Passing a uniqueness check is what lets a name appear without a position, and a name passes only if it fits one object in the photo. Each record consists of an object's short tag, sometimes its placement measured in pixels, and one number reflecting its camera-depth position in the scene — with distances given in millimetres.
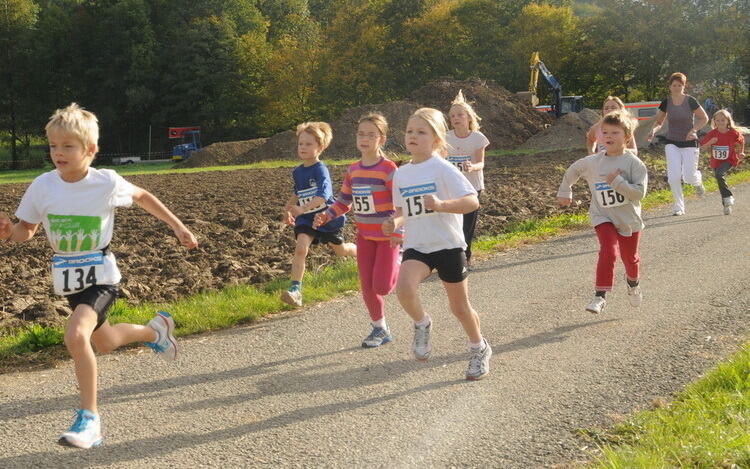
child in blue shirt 7527
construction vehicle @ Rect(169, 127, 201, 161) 56003
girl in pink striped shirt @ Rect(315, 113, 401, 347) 6465
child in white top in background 8852
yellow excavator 44812
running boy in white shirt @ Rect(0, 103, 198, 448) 4578
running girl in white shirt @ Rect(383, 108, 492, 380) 5512
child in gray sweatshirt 7215
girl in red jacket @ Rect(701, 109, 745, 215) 13783
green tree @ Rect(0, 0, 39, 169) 64312
